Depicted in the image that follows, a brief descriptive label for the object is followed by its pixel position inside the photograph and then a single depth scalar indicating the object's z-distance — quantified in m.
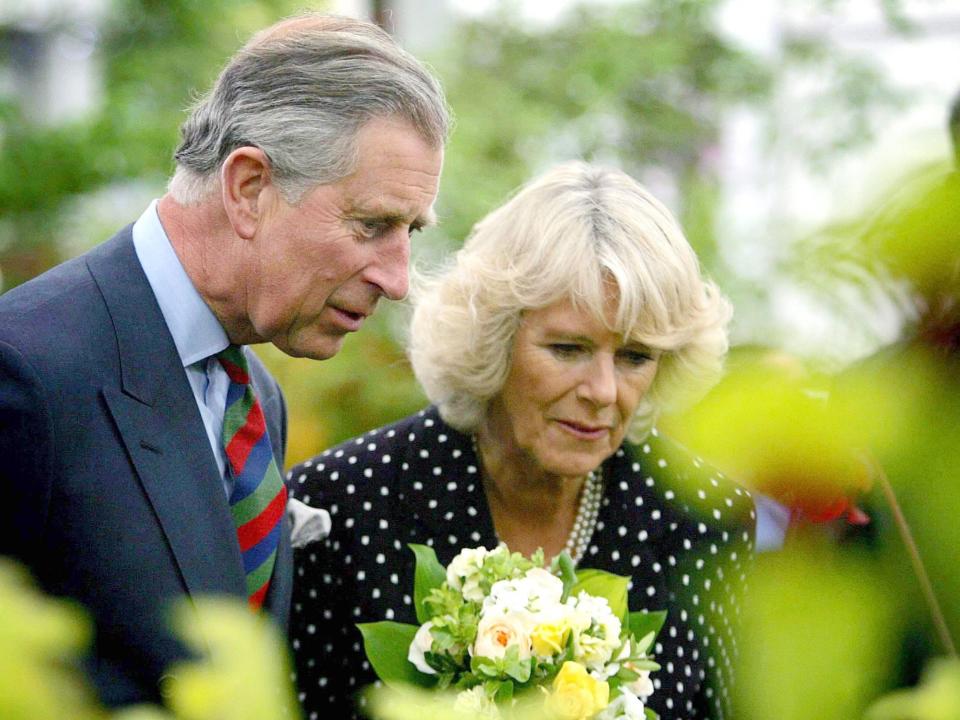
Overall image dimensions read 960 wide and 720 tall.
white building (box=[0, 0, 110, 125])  14.10
